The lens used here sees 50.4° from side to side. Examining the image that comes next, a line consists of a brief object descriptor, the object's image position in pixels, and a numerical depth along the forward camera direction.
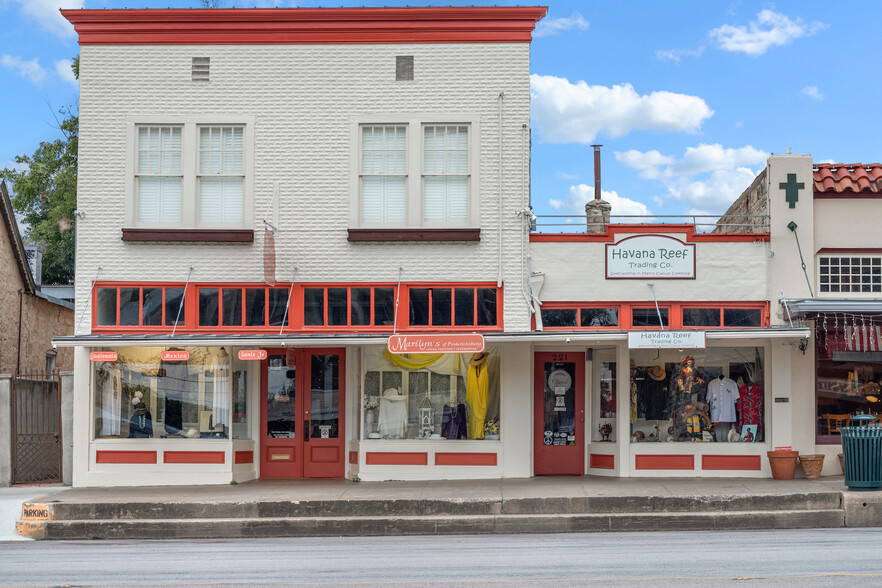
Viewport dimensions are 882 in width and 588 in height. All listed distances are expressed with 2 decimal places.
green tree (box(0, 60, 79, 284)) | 29.86
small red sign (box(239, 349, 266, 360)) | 14.55
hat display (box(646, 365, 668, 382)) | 16.22
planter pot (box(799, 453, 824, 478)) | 15.25
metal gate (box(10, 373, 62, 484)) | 16.31
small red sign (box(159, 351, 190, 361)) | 15.13
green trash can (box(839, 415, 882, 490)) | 13.33
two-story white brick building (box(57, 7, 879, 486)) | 15.85
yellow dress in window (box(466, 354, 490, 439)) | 15.96
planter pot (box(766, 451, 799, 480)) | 15.27
